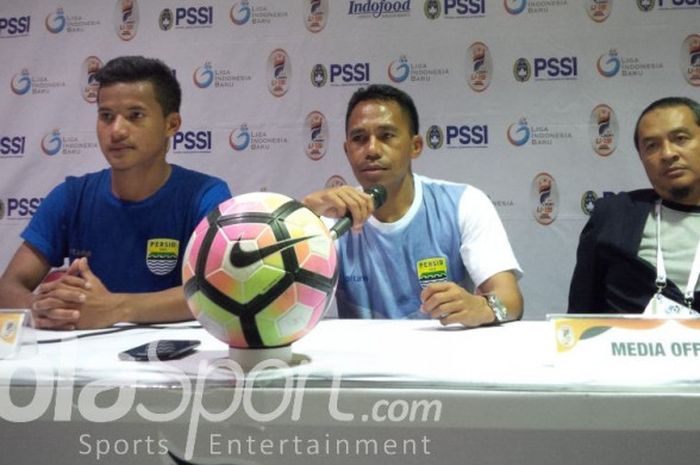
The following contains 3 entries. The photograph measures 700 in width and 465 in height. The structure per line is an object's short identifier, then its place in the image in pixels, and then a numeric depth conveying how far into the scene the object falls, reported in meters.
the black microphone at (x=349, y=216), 0.89
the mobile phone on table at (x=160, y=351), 0.78
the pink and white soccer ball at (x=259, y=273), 0.70
